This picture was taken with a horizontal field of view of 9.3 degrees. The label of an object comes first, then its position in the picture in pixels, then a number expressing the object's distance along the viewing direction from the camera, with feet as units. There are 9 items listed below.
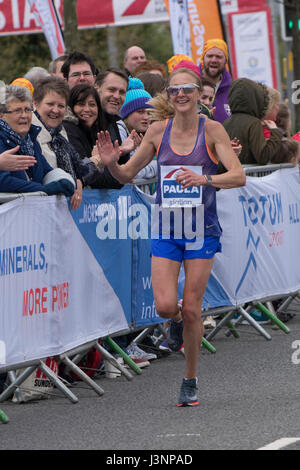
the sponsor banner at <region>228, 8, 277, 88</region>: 113.82
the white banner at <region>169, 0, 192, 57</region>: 86.68
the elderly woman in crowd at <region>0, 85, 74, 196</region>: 40.88
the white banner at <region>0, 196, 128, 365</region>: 39.03
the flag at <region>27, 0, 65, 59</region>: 87.56
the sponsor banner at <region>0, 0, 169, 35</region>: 127.36
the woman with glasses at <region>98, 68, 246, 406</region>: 40.94
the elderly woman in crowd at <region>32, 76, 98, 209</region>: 44.47
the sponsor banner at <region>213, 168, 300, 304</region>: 55.22
